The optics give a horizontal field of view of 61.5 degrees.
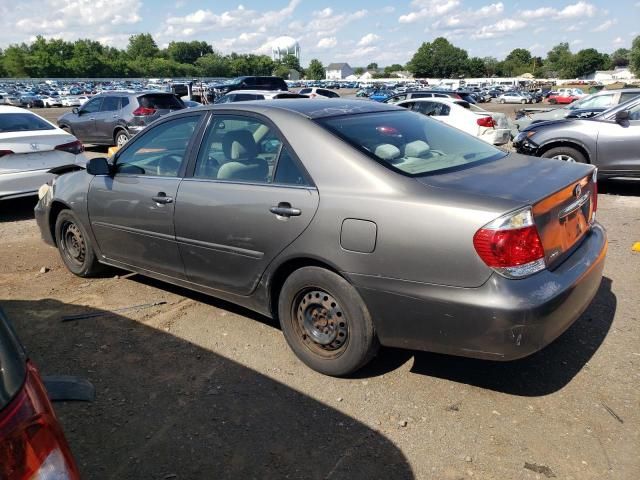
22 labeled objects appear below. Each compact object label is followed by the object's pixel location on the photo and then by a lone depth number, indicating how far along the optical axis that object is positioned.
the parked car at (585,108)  13.98
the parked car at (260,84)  26.84
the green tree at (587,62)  123.74
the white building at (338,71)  189.95
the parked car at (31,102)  48.50
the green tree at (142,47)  167.50
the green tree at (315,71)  164.12
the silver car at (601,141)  7.87
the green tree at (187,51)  173.38
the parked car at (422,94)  22.95
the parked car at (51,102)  49.75
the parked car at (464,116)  13.50
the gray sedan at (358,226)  2.65
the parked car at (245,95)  18.08
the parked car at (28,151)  7.14
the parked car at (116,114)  13.87
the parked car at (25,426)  1.28
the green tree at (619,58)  142.38
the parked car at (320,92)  24.33
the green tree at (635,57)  80.31
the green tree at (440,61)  139.25
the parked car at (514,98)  54.53
